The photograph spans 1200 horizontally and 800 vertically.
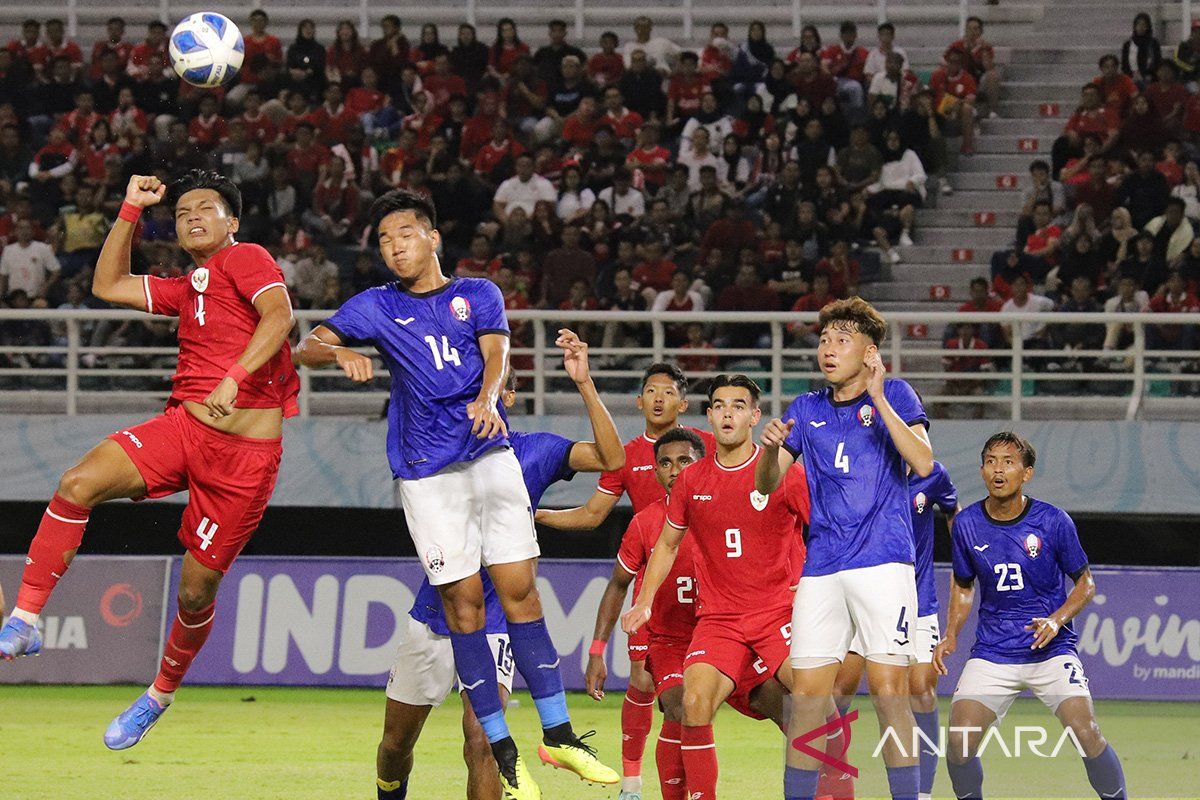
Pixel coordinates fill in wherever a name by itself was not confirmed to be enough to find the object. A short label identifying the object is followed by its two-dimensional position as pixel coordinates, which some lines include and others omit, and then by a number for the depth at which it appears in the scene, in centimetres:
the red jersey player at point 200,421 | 1637
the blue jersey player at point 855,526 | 1573
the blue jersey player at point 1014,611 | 1741
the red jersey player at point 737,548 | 1648
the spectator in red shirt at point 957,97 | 3925
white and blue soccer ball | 1870
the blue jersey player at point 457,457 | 1584
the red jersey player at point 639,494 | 1878
